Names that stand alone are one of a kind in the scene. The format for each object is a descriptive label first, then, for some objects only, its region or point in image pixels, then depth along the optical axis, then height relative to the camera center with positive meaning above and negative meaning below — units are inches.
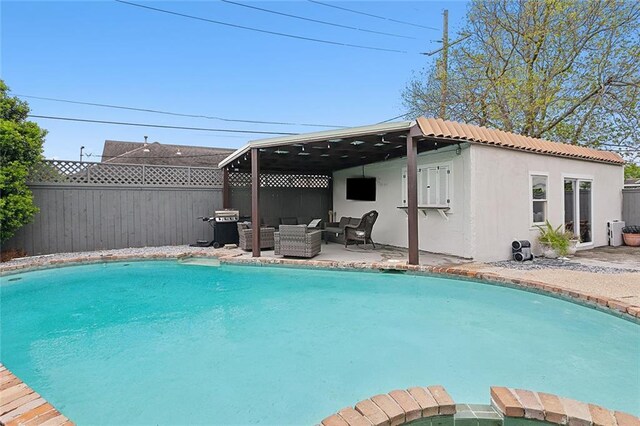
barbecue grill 398.6 -18.0
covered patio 261.6 +59.8
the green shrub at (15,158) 287.9 +50.1
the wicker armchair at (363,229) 372.2 -20.2
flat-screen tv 431.8 +28.4
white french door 361.4 -1.4
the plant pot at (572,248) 319.6 -37.1
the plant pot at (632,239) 391.8 -37.1
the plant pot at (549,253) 309.0 -40.1
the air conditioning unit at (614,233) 400.2 -29.7
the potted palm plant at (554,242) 308.7 -30.7
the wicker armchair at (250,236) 365.1 -26.2
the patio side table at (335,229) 393.7 -21.3
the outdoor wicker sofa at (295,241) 315.6 -27.3
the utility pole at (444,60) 561.6 +248.0
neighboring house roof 802.2 +153.1
